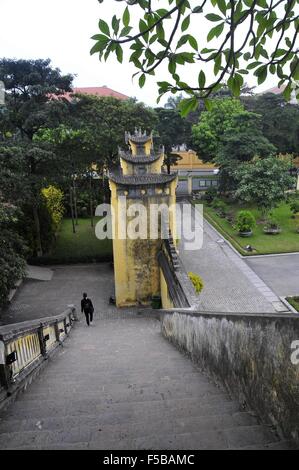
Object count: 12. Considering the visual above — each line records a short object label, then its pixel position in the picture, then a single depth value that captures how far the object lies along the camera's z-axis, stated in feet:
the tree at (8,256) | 35.81
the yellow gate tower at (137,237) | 45.91
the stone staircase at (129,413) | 9.40
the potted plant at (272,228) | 71.67
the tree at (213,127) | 100.42
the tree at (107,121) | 67.51
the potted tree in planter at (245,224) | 70.79
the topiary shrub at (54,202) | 72.20
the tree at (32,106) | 57.57
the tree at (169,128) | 102.17
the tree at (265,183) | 73.31
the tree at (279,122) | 101.04
